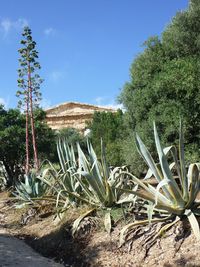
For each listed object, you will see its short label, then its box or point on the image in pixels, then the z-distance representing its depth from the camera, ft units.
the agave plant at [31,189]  21.45
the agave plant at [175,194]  10.98
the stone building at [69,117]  82.88
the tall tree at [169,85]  25.68
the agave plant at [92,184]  14.51
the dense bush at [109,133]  34.50
